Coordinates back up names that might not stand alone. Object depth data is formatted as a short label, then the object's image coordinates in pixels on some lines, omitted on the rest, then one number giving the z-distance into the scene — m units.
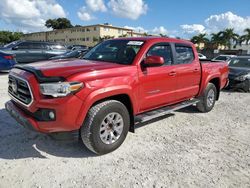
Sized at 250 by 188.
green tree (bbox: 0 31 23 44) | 56.89
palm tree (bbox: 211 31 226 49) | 42.90
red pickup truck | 2.52
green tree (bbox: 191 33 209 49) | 45.87
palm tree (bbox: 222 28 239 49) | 42.00
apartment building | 50.93
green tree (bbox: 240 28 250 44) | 41.26
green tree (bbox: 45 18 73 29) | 65.23
